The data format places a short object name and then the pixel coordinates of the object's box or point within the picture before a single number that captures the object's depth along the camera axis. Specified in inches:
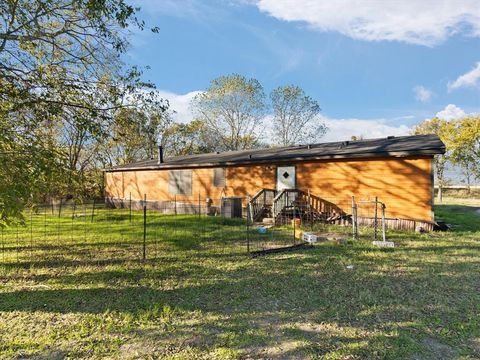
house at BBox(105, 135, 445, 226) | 402.0
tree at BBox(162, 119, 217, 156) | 1293.1
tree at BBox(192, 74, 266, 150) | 1282.0
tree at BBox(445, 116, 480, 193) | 1033.5
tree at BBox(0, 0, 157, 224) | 190.1
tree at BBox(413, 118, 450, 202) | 1098.1
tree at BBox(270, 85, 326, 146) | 1289.4
